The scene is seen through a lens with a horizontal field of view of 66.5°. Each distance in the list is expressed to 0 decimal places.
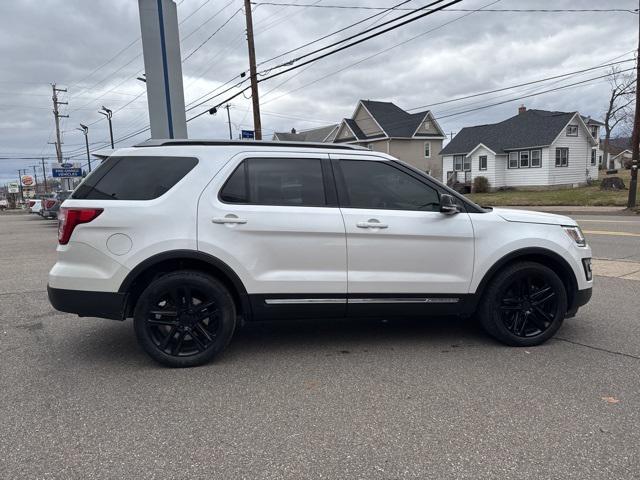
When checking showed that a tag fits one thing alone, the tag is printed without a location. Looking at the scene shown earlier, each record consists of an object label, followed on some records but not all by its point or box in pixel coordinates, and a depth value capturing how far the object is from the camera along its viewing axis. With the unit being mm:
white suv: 3984
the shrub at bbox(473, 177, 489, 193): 38250
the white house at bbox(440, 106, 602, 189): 37062
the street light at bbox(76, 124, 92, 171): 50822
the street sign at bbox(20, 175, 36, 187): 70250
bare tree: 54488
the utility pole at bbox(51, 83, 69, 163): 51469
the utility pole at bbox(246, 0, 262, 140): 21375
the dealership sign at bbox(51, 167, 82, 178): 46444
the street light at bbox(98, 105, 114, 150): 45812
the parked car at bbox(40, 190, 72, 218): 23703
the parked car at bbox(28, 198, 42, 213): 29291
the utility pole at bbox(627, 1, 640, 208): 21078
